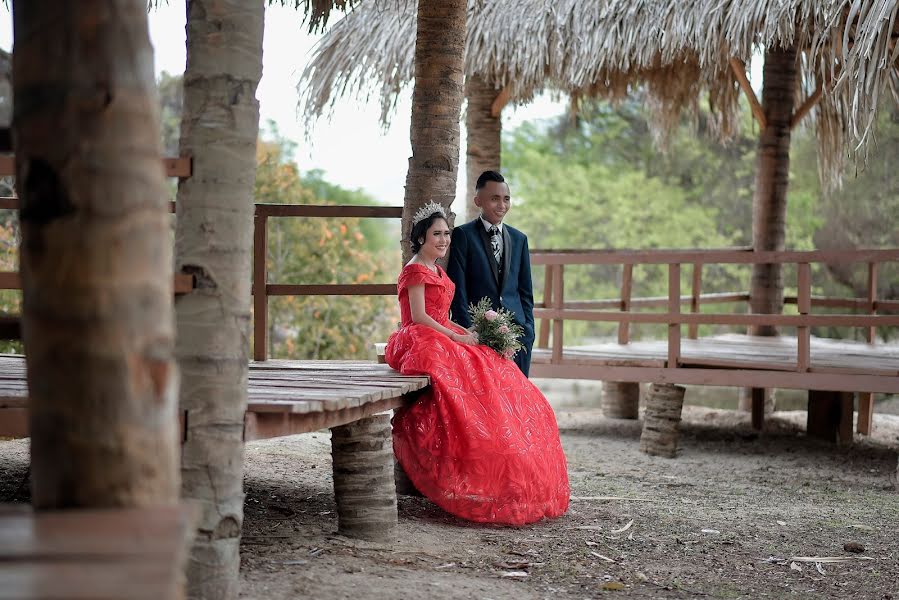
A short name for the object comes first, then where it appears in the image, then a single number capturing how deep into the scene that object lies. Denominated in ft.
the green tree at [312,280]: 47.73
